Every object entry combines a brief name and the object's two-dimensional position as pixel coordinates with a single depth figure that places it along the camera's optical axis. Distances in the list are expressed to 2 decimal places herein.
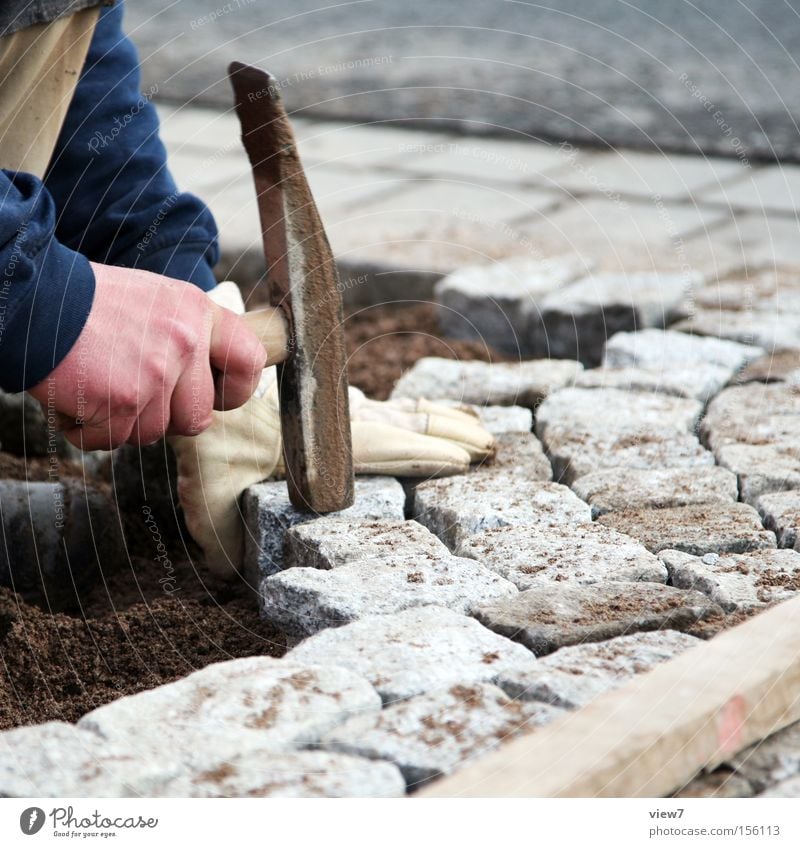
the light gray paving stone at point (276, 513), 4.35
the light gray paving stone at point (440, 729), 2.76
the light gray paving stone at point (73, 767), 2.64
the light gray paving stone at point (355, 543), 3.99
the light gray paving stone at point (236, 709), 2.83
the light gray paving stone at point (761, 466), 4.62
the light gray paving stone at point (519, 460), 4.84
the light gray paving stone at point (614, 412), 5.26
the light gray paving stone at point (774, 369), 5.78
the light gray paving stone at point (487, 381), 5.74
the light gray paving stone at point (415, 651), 3.13
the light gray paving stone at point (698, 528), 4.09
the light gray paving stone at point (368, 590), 3.62
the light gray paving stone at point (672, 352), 5.99
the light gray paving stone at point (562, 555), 3.86
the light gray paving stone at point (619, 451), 4.91
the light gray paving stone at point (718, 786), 2.86
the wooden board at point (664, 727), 2.61
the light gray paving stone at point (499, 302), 6.89
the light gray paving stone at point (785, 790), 2.80
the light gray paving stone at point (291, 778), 2.65
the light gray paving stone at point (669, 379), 5.67
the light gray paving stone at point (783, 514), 4.16
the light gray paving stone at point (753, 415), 5.12
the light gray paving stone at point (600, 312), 6.65
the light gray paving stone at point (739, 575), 3.63
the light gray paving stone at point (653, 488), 4.54
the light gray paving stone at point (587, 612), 3.41
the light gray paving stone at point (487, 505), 4.29
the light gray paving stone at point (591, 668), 3.02
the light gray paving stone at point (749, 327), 6.25
